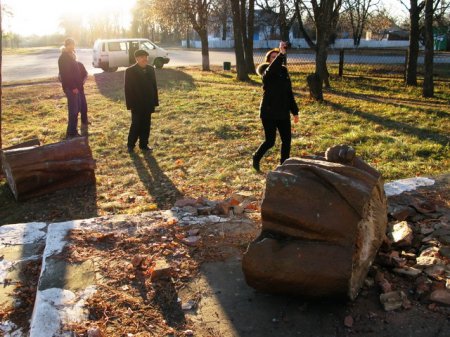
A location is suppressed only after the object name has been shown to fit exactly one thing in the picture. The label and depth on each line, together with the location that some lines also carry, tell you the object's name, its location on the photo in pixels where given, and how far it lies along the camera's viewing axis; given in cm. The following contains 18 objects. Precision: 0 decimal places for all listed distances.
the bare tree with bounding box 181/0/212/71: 2280
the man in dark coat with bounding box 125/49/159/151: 744
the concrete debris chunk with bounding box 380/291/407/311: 309
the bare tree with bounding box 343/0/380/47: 4194
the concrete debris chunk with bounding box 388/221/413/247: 387
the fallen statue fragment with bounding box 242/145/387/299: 303
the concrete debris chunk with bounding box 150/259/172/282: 360
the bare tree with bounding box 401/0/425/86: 1655
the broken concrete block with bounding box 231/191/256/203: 536
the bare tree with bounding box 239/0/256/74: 2123
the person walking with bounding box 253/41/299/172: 608
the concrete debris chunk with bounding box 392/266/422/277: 339
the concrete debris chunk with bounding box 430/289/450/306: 309
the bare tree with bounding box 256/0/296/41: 2135
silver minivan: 2228
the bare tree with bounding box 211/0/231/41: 2899
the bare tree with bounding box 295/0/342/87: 1320
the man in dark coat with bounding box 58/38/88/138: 853
